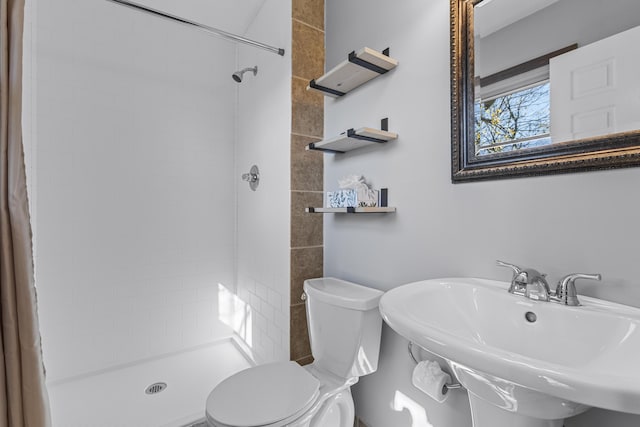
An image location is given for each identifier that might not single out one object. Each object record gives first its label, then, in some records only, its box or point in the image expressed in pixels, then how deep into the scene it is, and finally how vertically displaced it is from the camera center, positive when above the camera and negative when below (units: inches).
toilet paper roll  38.0 -22.1
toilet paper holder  38.5 -22.7
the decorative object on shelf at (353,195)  52.2 +3.6
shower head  73.2 +36.5
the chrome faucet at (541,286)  28.2 -7.5
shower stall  68.2 +3.8
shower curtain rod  54.4 +38.7
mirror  28.3 +14.4
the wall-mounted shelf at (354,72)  48.1 +25.6
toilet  41.4 -27.2
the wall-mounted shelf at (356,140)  47.6 +13.2
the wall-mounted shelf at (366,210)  48.5 +0.6
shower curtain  28.1 -4.9
